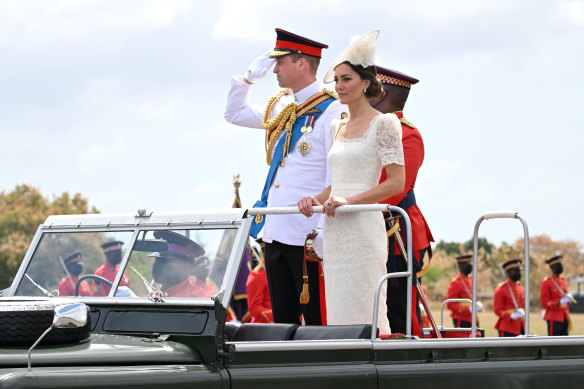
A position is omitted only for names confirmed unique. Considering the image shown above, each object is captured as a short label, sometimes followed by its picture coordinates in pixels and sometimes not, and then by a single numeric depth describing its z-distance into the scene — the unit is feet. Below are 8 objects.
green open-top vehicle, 27.20
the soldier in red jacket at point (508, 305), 103.30
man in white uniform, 39.01
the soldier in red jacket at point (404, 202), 36.94
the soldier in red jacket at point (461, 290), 97.91
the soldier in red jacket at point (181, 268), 32.22
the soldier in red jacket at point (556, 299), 120.06
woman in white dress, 35.06
